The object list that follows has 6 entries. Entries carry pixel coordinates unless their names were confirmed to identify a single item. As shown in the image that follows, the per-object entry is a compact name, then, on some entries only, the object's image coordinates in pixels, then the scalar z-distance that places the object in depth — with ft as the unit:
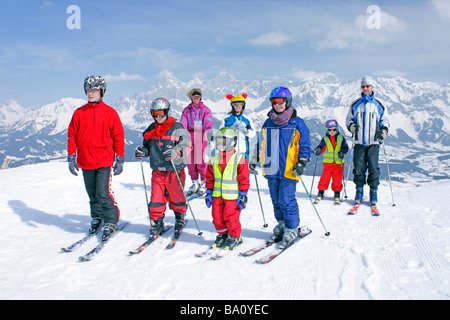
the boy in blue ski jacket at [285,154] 16.17
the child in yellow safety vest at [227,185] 16.01
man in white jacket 23.15
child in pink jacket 28.07
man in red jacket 17.81
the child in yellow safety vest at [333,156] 27.02
